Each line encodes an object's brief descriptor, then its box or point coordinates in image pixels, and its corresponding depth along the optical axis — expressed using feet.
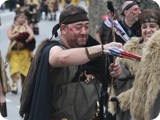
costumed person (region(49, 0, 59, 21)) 140.09
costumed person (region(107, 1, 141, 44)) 26.90
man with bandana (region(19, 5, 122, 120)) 18.28
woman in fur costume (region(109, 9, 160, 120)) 17.92
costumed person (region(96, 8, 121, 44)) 41.40
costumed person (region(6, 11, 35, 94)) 49.14
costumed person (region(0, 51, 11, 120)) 25.20
